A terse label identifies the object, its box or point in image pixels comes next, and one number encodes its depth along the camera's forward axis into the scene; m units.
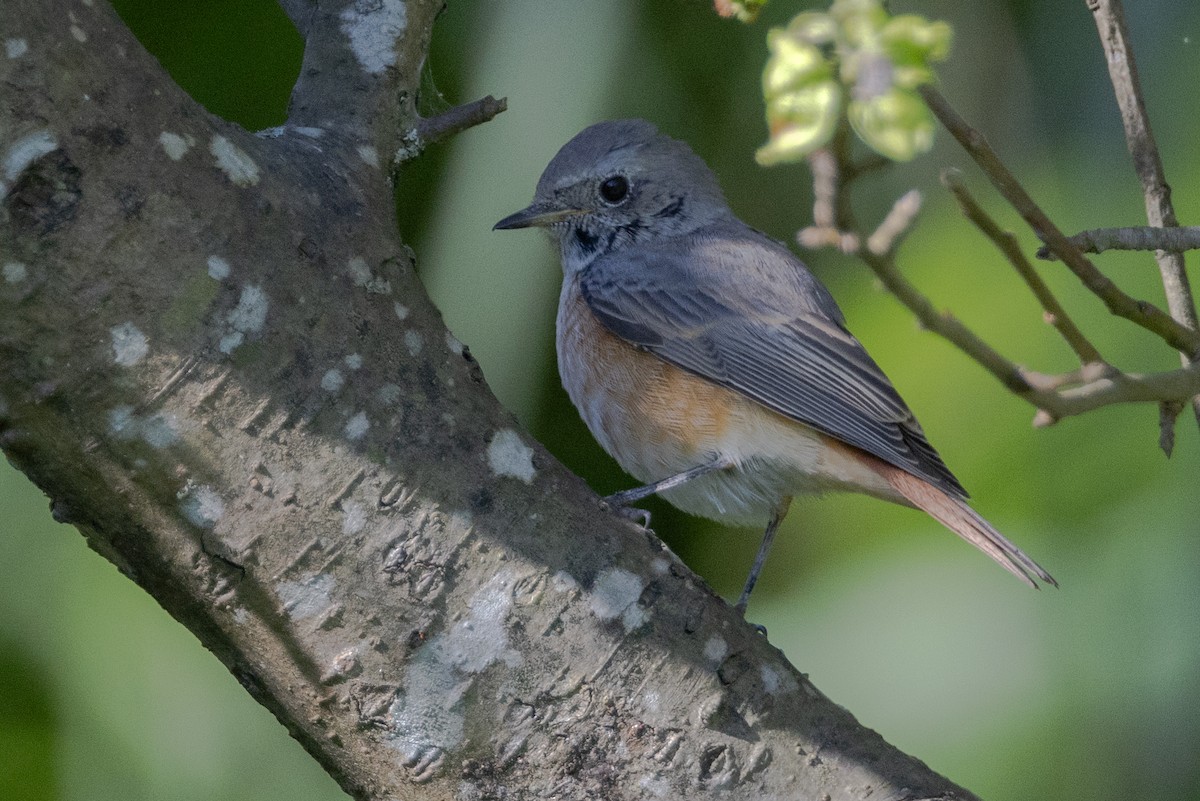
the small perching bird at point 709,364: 3.65
